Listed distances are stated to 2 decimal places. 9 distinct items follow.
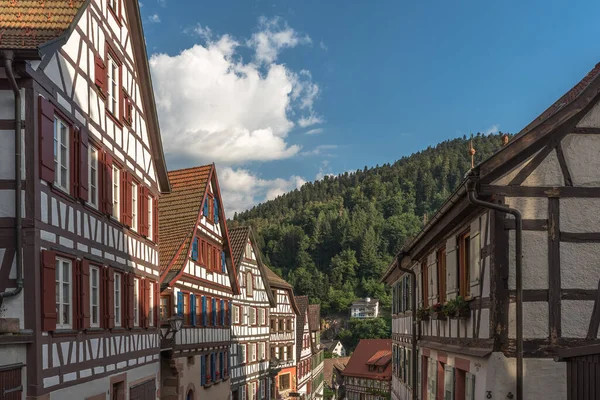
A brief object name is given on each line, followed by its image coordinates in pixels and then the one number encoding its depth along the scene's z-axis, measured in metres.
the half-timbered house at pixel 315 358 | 58.78
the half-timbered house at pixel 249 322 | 32.91
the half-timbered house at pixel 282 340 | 42.45
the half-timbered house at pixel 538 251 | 9.64
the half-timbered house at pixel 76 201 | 10.38
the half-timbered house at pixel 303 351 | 49.59
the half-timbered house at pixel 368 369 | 57.69
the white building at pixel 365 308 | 145.16
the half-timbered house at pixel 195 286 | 22.42
